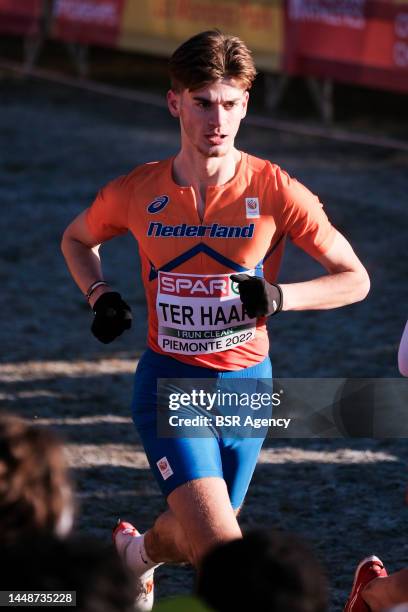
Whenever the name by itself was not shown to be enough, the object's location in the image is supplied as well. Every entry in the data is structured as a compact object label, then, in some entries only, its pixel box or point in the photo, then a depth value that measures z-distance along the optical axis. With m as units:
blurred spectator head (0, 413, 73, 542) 5.82
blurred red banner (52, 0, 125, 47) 36.53
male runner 9.77
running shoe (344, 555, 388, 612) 10.09
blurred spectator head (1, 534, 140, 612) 4.96
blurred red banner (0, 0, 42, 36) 39.56
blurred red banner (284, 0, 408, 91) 28.77
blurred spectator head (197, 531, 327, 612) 5.15
